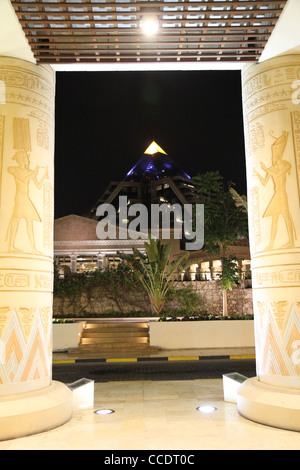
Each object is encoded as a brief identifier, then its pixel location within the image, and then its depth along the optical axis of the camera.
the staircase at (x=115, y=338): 11.86
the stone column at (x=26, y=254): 4.37
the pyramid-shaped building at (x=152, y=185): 65.38
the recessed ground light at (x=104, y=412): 5.11
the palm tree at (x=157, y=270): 13.60
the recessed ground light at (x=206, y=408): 5.12
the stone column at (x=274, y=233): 4.54
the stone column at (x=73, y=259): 21.45
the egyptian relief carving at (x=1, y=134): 4.69
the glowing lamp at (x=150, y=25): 4.39
